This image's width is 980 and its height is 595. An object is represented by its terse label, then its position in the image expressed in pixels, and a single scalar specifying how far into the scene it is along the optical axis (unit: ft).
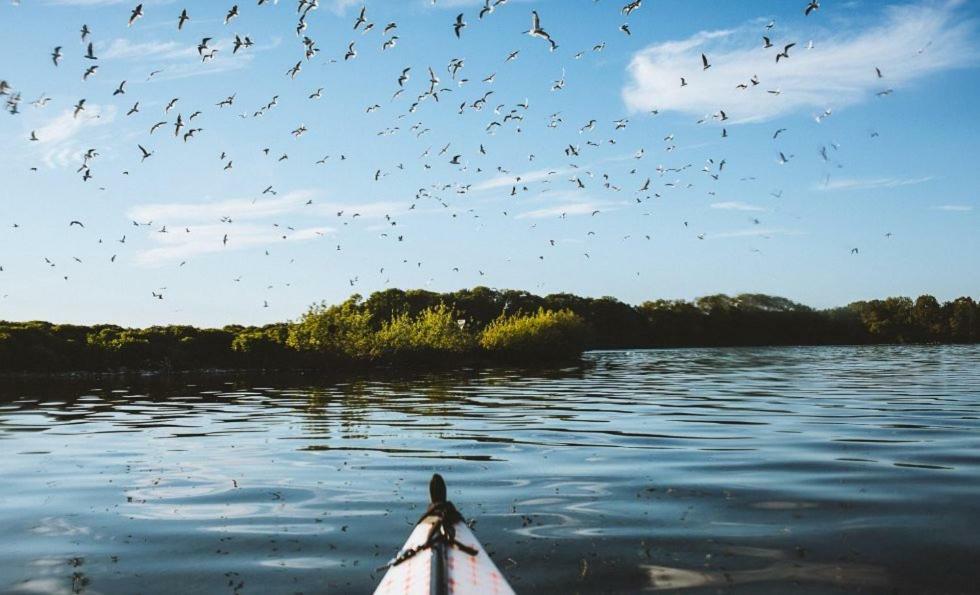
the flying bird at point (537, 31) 43.65
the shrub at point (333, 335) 160.66
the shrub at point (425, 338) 165.17
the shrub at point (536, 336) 194.18
